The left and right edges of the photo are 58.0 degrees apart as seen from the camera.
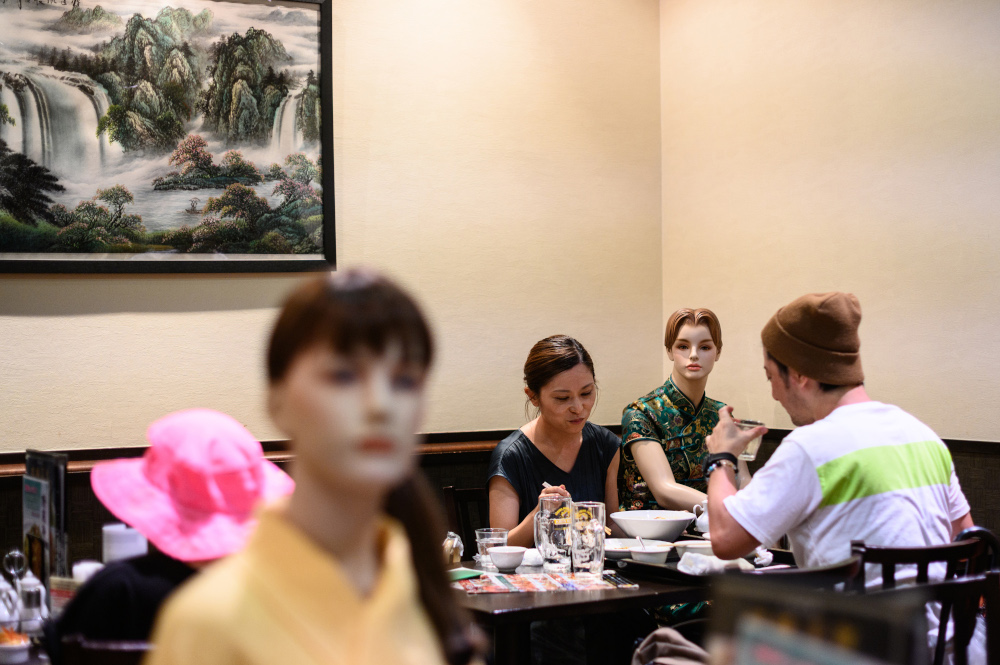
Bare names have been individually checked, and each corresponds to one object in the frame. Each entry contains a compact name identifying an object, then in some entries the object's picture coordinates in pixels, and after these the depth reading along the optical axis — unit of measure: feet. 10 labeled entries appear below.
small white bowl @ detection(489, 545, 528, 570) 7.58
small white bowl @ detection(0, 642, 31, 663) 5.02
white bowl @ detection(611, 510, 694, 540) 8.32
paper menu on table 7.00
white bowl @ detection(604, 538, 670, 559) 7.89
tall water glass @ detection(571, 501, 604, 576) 7.55
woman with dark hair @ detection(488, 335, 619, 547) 9.60
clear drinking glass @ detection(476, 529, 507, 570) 8.11
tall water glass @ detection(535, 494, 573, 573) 7.75
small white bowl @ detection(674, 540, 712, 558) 7.66
